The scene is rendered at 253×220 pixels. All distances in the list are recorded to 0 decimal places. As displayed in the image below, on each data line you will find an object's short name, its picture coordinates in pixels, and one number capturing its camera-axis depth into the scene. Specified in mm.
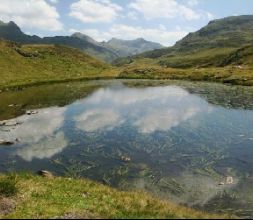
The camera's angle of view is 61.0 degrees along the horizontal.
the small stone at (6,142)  25009
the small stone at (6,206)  12582
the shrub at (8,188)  14203
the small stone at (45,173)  17719
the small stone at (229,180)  17256
